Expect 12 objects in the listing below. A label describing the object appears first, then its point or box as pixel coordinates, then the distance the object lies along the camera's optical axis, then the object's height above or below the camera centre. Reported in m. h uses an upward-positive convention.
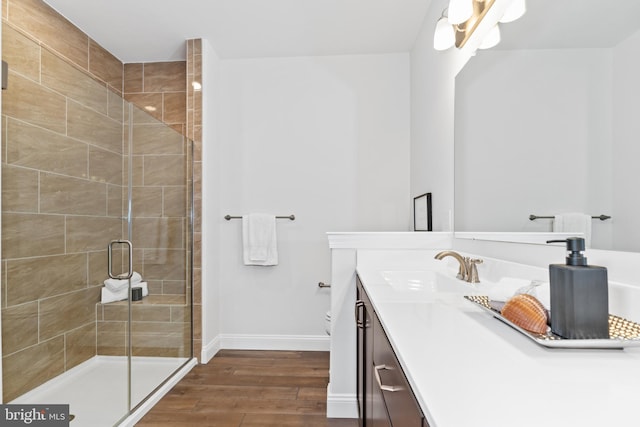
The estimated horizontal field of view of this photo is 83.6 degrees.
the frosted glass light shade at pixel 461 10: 1.62 +0.94
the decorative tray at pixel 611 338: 0.64 -0.22
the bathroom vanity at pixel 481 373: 0.42 -0.24
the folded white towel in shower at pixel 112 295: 2.01 -0.44
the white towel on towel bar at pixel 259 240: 2.85 -0.17
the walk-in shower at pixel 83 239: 1.48 -0.11
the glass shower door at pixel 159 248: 2.19 -0.20
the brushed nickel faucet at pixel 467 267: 1.45 -0.21
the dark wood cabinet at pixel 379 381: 0.61 -0.39
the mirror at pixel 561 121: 0.77 +0.27
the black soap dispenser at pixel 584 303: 0.67 -0.16
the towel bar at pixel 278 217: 2.91 +0.01
